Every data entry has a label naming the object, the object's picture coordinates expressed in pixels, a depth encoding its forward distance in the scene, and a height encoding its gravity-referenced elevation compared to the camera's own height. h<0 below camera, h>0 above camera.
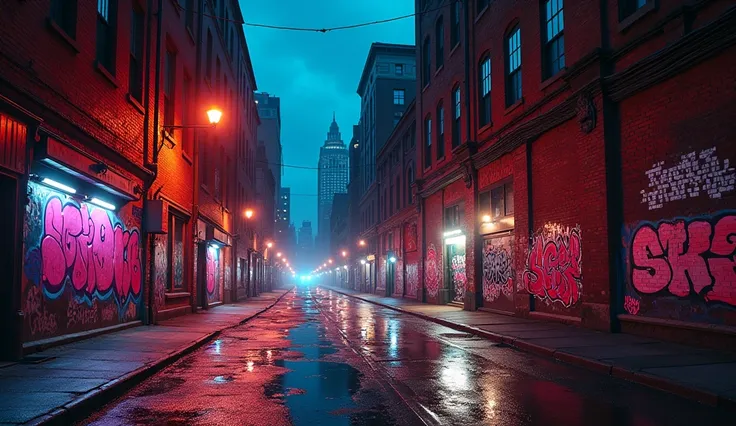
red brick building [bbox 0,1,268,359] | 8.75 +1.76
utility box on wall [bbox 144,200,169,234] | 15.38 +1.09
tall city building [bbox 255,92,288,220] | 72.12 +15.39
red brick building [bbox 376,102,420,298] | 35.25 +2.62
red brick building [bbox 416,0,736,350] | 10.38 +2.16
